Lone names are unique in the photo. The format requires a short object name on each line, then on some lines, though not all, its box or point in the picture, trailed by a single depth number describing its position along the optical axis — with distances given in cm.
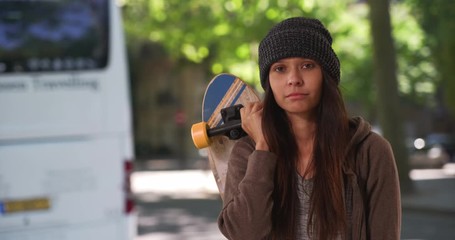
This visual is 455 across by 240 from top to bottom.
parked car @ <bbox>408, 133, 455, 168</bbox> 2997
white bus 670
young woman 185
